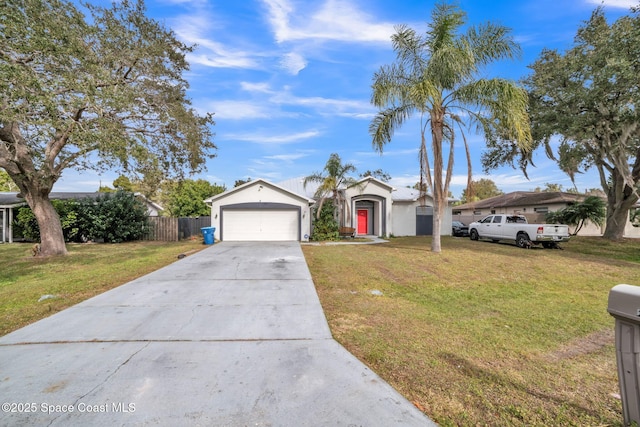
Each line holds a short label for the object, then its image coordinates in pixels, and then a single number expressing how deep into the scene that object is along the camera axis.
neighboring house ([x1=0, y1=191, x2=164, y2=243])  18.56
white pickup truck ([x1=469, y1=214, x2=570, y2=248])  14.30
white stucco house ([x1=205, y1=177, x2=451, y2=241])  18.28
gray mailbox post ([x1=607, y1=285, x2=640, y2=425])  2.05
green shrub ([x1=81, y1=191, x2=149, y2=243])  17.97
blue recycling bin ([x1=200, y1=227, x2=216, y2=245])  16.26
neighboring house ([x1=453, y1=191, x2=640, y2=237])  22.53
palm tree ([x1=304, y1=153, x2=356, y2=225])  18.30
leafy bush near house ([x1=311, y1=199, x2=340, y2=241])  18.73
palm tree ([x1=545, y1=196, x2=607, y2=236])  20.28
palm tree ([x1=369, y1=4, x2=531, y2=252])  10.72
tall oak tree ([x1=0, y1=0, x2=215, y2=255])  8.19
